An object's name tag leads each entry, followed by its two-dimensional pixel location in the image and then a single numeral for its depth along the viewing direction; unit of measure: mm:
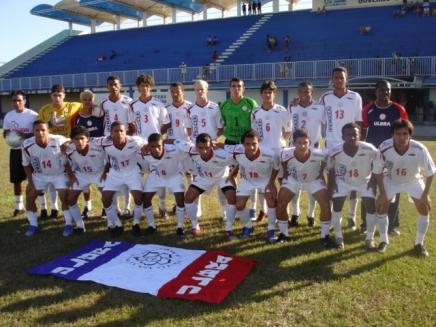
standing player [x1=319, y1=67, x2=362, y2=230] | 6145
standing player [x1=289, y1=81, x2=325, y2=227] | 6344
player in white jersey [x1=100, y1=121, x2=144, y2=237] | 6309
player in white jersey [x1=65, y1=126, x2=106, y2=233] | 6312
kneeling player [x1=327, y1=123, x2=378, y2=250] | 5480
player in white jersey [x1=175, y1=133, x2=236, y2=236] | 6105
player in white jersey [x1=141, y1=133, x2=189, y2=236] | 6301
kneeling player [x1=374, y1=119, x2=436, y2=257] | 5309
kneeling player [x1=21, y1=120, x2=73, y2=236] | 6406
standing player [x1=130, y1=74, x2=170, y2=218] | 6887
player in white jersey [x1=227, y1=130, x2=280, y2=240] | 5902
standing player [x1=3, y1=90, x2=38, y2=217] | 7035
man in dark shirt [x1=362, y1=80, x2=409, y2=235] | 5840
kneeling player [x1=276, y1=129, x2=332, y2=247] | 5652
